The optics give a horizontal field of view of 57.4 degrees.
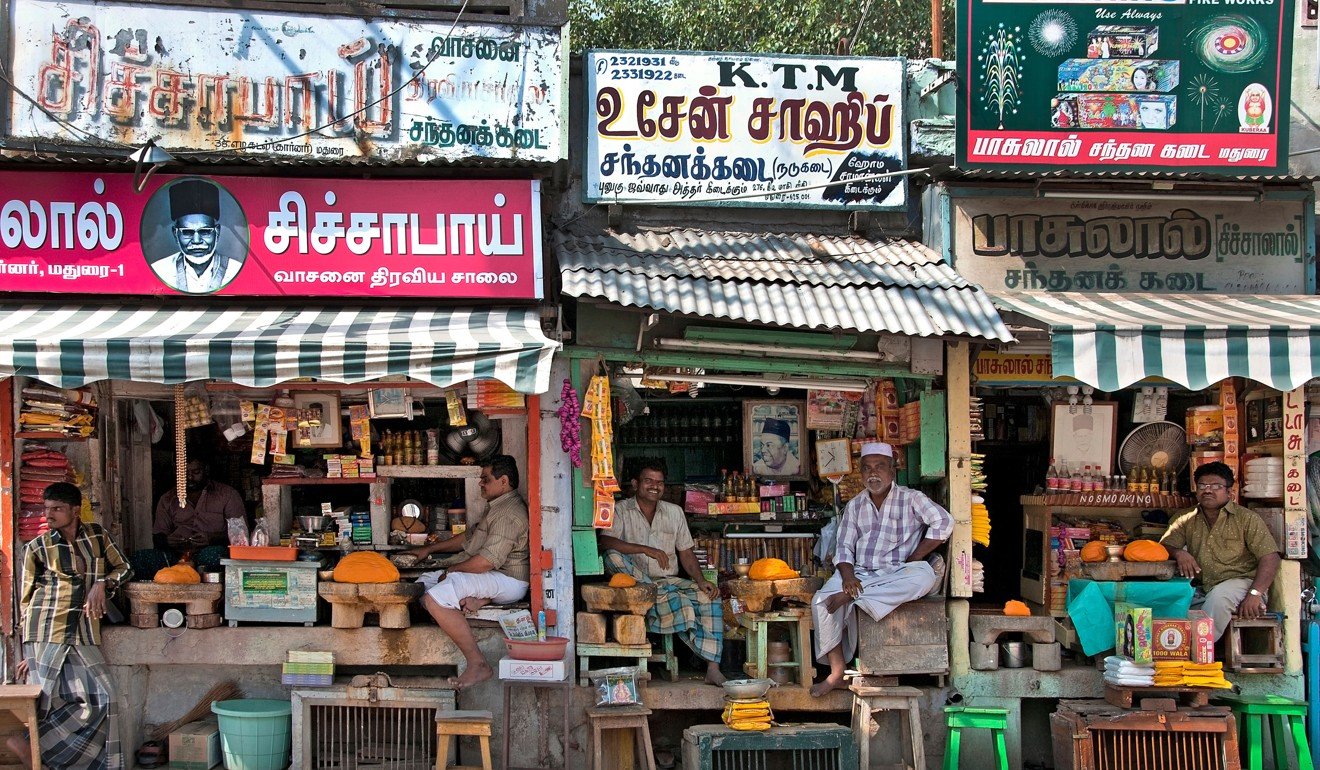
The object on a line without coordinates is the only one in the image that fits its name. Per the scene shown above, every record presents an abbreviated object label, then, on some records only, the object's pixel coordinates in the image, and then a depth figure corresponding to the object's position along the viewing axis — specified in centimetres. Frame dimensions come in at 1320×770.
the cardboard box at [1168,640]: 733
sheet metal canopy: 724
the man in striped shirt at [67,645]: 714
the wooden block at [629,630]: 747
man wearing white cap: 753
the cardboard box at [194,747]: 724
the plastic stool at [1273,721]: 741
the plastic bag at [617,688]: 717
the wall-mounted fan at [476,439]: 837
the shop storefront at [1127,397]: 774
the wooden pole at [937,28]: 1103
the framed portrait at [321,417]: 824
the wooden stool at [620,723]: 700
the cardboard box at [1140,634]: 729
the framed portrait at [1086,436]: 855
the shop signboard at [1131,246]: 827
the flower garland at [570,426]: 760
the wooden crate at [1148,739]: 714
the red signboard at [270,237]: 738
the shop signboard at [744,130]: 839
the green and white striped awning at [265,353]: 665
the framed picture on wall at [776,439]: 913
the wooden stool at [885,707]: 725
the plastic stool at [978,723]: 721
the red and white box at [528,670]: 709
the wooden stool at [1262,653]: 770
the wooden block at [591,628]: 750
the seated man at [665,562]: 774
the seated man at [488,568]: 741
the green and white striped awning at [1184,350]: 709
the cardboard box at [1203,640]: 734
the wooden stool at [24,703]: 690
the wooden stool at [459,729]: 695
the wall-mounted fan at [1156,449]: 862
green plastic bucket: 719
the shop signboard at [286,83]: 757
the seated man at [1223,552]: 777
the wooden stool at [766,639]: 764
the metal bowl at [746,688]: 712
